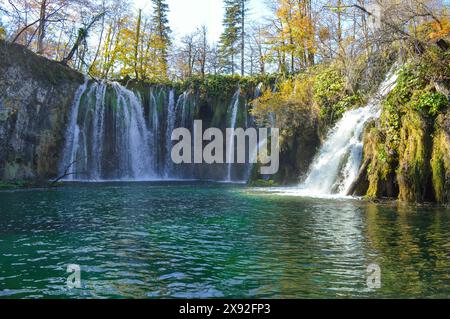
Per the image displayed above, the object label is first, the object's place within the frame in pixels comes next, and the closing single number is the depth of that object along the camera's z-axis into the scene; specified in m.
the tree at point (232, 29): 47.31
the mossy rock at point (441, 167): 13.48
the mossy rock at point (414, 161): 14.09
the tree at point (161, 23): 45.63
